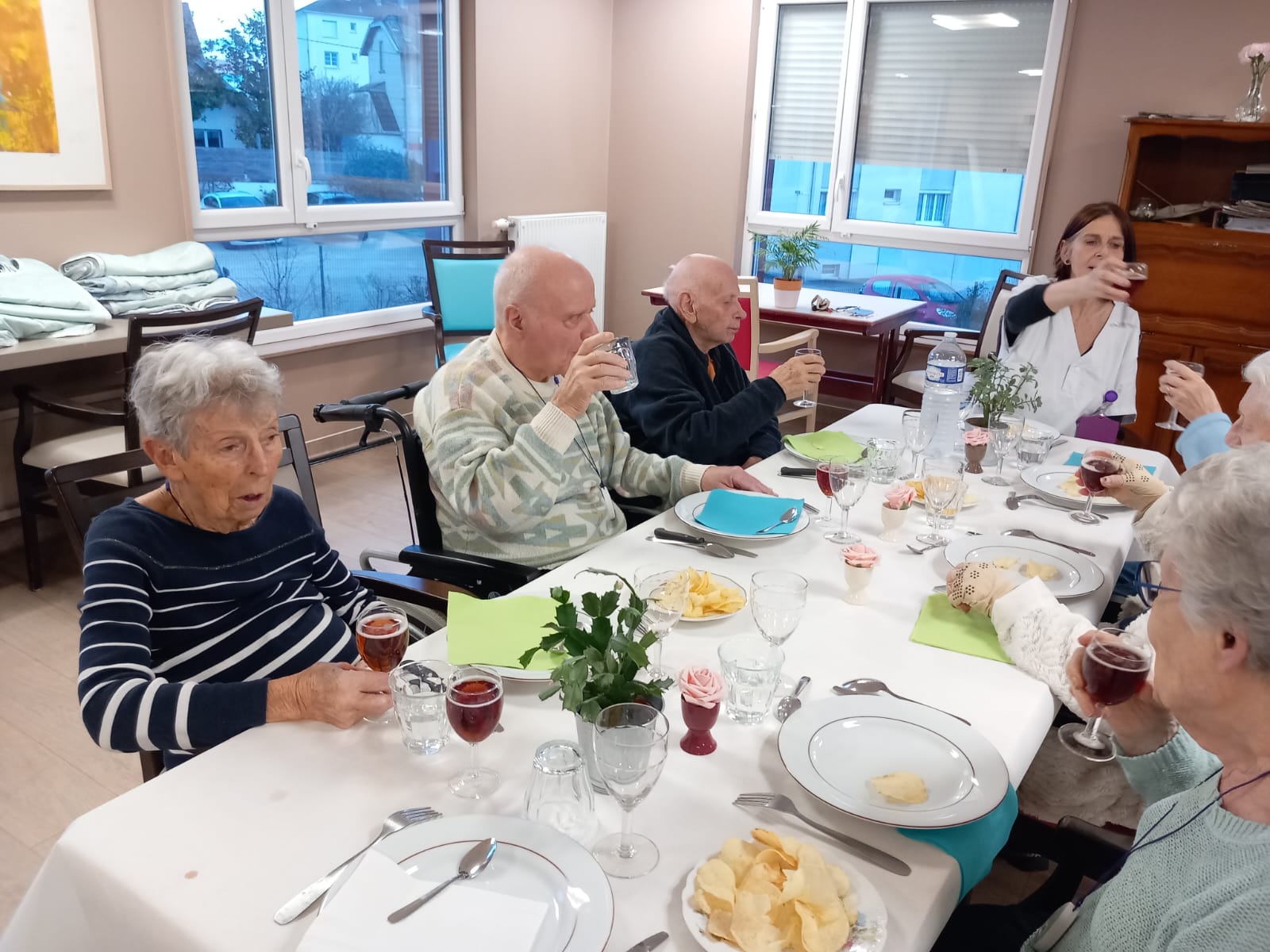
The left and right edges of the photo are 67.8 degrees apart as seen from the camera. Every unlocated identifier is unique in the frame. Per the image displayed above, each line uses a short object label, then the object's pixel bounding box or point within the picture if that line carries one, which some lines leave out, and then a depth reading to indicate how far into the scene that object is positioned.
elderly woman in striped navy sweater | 1.20
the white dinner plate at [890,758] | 1.06
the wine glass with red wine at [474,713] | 1.07
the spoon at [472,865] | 0.90
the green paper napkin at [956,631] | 1.47
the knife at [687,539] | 1.82
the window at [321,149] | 4.14
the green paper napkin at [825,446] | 2.41
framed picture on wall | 3.30
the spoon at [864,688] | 1.33
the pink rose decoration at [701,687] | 1.16
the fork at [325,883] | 0.89
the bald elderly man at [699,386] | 2.51
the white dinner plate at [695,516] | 1.84
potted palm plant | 4.81
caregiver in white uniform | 2.96
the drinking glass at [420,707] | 1.15
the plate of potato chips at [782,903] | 0.87
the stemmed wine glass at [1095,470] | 1.99
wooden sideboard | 4.25
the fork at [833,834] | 0.99
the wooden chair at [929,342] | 3.90
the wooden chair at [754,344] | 4.39
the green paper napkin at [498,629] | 1.33
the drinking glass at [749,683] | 1.24
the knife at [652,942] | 0.87
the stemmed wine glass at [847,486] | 1.84
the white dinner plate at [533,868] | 0.88
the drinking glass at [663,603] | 1.38
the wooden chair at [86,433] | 2.98
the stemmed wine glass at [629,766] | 0.95
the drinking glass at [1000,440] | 2.32
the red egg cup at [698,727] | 1.16
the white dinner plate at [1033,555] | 1.71
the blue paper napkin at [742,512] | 1.89
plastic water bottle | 2.55
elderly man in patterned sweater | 1.84
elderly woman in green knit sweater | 0.85
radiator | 5.44
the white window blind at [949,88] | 5.01
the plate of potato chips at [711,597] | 1.51
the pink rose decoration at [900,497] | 1.90
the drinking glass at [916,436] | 2.36
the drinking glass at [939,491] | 1.87
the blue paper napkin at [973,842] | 1.02
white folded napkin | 0.86
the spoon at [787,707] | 1.26
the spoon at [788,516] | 1.91
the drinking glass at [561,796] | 1.03
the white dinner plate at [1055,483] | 2.16
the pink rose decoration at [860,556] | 1.60
